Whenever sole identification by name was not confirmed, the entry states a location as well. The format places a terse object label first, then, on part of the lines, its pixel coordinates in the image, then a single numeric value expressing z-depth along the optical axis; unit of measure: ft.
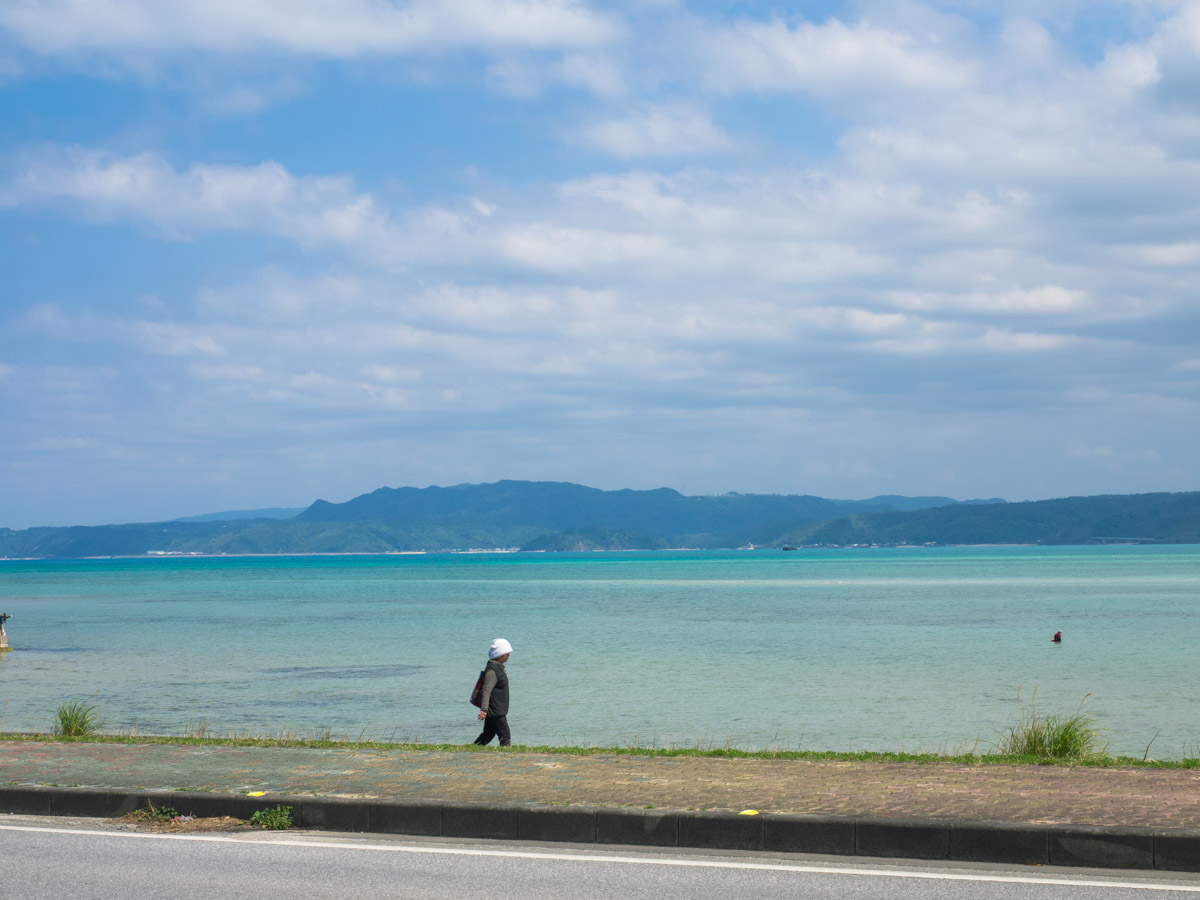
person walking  45.39
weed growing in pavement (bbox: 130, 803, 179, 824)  30.30
